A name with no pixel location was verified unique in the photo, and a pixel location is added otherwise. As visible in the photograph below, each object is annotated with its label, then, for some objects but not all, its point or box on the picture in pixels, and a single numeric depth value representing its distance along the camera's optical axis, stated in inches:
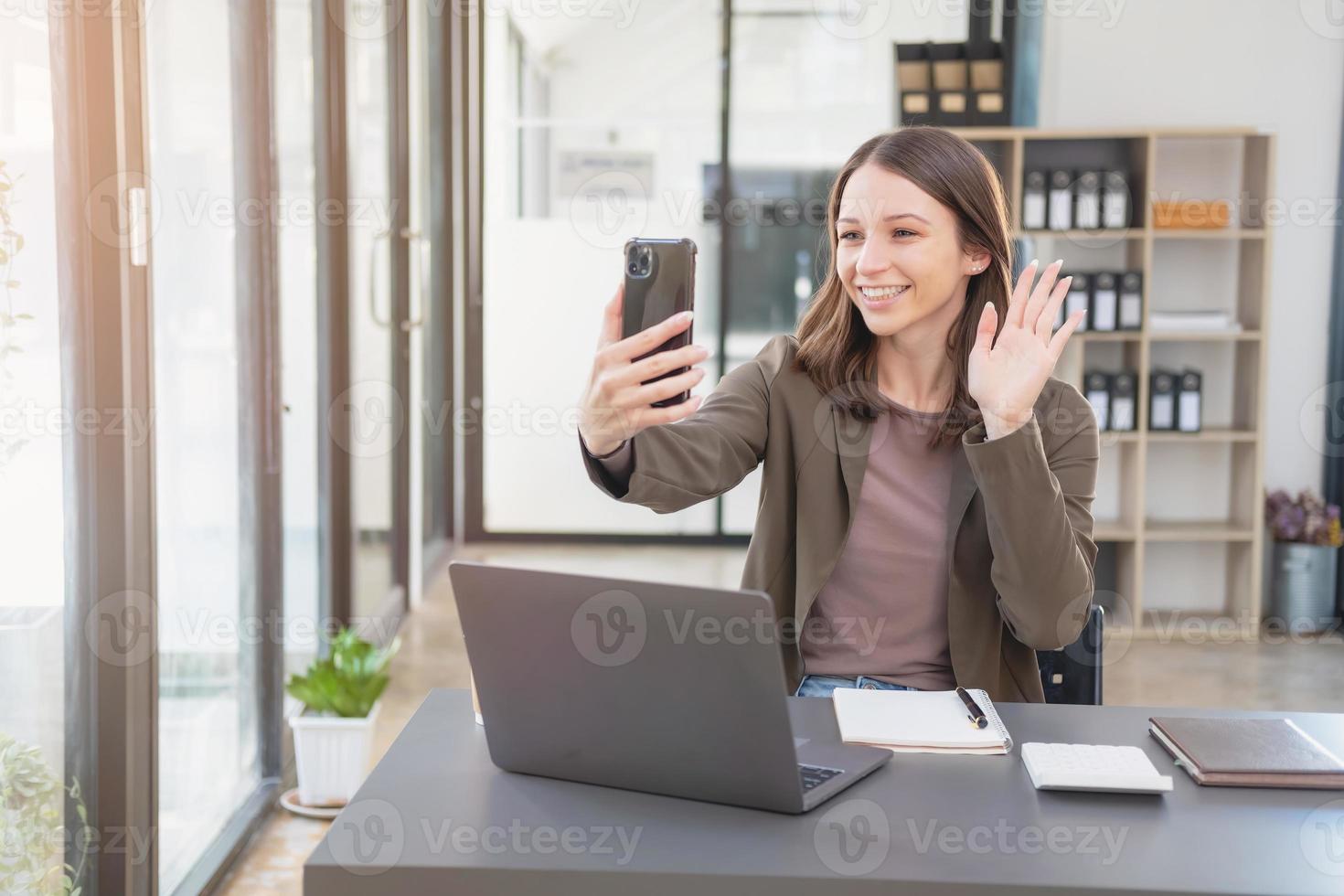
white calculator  44.1
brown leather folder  45.3
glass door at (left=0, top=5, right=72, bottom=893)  63.2
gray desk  37.8
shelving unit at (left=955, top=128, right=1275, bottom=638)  173.0
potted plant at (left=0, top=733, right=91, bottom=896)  64.2
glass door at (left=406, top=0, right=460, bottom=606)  183.3
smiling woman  62.1
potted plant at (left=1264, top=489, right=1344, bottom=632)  176.1
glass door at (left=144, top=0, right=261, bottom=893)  87.9
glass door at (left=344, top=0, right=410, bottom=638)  146.5
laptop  39.7
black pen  50.1
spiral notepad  48.6
